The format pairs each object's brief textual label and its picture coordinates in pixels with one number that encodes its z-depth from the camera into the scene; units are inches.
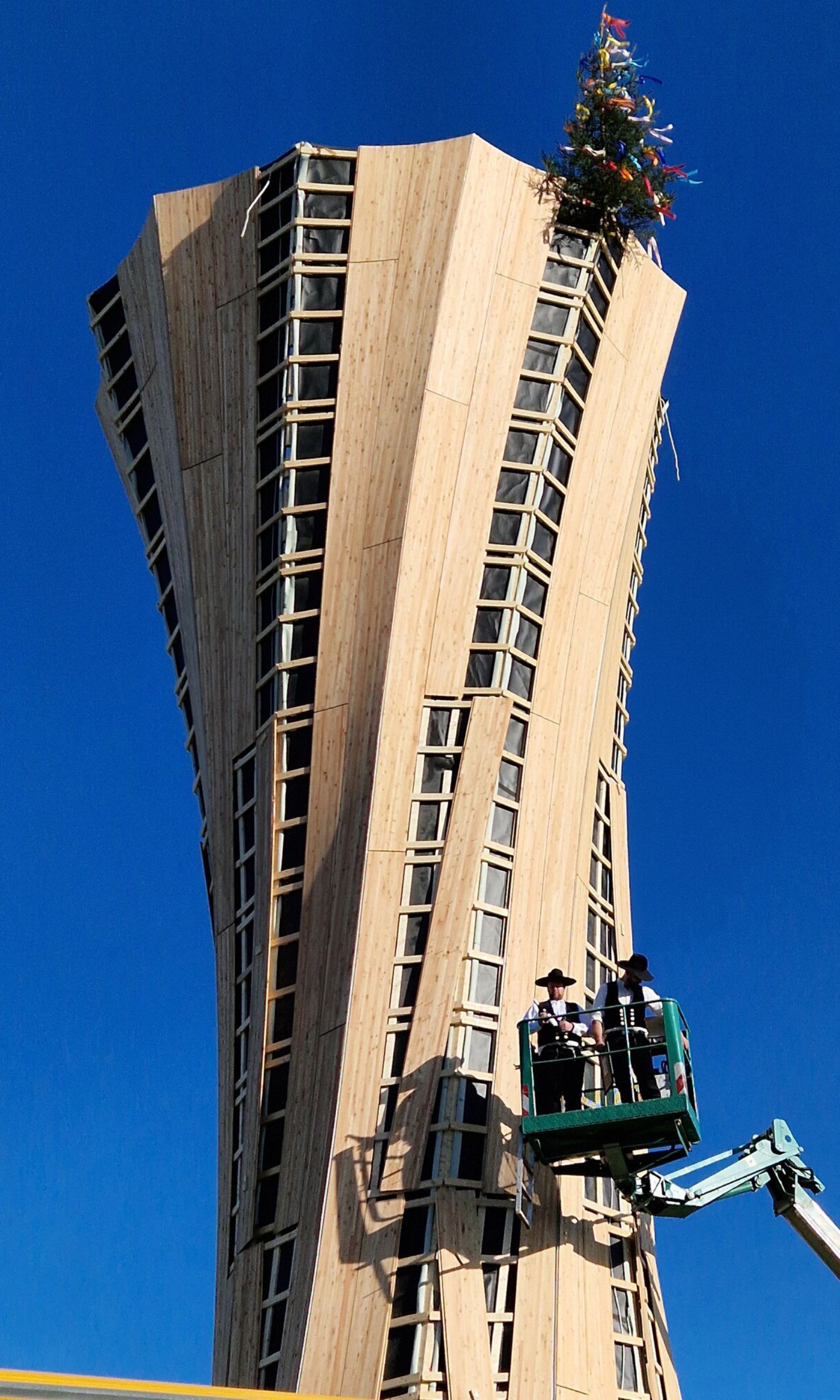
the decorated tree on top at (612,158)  801.6
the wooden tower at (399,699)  635.5
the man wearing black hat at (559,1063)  606.5
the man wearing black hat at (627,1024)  602.2
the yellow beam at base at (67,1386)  422.3
